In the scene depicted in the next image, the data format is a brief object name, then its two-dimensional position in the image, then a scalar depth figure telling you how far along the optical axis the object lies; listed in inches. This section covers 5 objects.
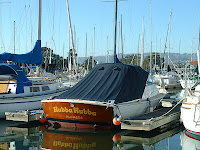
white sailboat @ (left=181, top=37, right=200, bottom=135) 485.4
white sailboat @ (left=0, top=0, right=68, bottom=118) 665.0
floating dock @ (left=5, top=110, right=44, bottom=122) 585.6
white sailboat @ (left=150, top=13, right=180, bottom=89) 1759.1
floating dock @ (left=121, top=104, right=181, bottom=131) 491.5
